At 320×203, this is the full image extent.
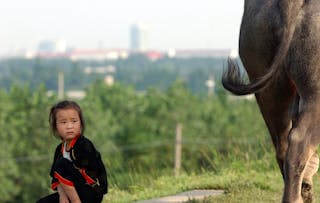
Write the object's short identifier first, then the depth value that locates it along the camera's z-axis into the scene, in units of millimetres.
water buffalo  11812
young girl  12523
